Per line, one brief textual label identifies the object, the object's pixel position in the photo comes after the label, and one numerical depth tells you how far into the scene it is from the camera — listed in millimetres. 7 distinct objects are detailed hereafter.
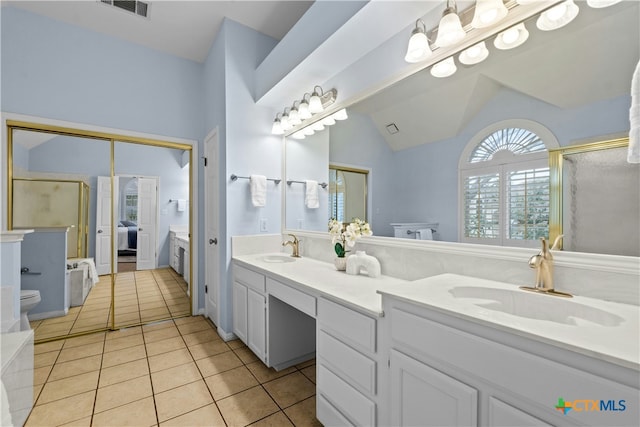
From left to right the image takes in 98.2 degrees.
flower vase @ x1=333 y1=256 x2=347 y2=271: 1947
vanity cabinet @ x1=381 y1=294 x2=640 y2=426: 629
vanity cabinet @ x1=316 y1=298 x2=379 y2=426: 1182
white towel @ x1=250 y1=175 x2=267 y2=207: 2648
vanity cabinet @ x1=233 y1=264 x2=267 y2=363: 2055
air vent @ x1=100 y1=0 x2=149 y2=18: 2369
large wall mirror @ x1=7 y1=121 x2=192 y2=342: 2561
